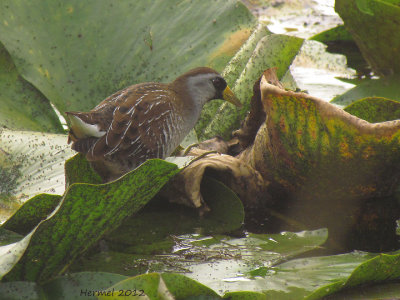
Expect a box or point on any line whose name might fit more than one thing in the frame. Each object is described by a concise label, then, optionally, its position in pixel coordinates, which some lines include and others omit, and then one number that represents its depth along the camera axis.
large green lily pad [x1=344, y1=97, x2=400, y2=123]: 5.58
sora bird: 5.82
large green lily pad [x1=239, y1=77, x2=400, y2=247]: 4.80
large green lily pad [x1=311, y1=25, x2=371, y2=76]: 9.34
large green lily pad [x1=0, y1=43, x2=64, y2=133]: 6.85
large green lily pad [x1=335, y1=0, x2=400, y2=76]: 7.11
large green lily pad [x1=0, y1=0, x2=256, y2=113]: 6.85
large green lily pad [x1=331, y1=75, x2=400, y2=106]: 7.59
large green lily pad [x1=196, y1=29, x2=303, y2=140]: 6.76
